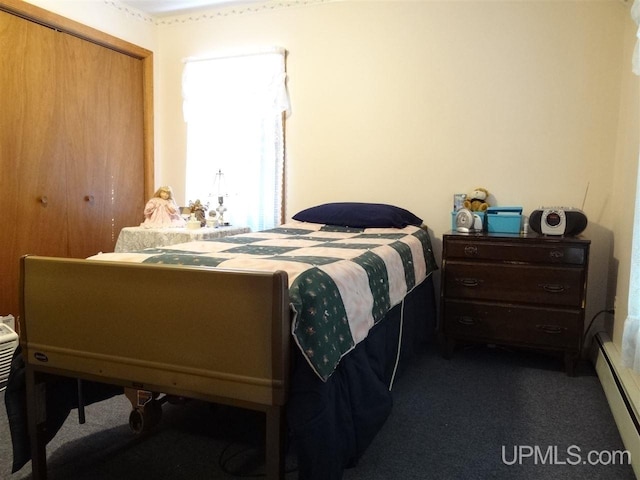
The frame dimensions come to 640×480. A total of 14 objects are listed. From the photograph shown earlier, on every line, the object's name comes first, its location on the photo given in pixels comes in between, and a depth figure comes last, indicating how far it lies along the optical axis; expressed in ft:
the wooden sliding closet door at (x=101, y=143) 9.84
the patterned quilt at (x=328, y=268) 4.02
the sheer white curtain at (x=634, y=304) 5.38
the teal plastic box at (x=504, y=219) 8.48
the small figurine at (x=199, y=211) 10.44
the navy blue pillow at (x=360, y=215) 9.07
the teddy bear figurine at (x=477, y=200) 9.07
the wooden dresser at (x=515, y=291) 7.54
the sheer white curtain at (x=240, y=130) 10.79
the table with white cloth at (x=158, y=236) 9.61
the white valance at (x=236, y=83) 10.70
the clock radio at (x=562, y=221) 7.99
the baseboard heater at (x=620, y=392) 5.14
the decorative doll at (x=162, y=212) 10.40
